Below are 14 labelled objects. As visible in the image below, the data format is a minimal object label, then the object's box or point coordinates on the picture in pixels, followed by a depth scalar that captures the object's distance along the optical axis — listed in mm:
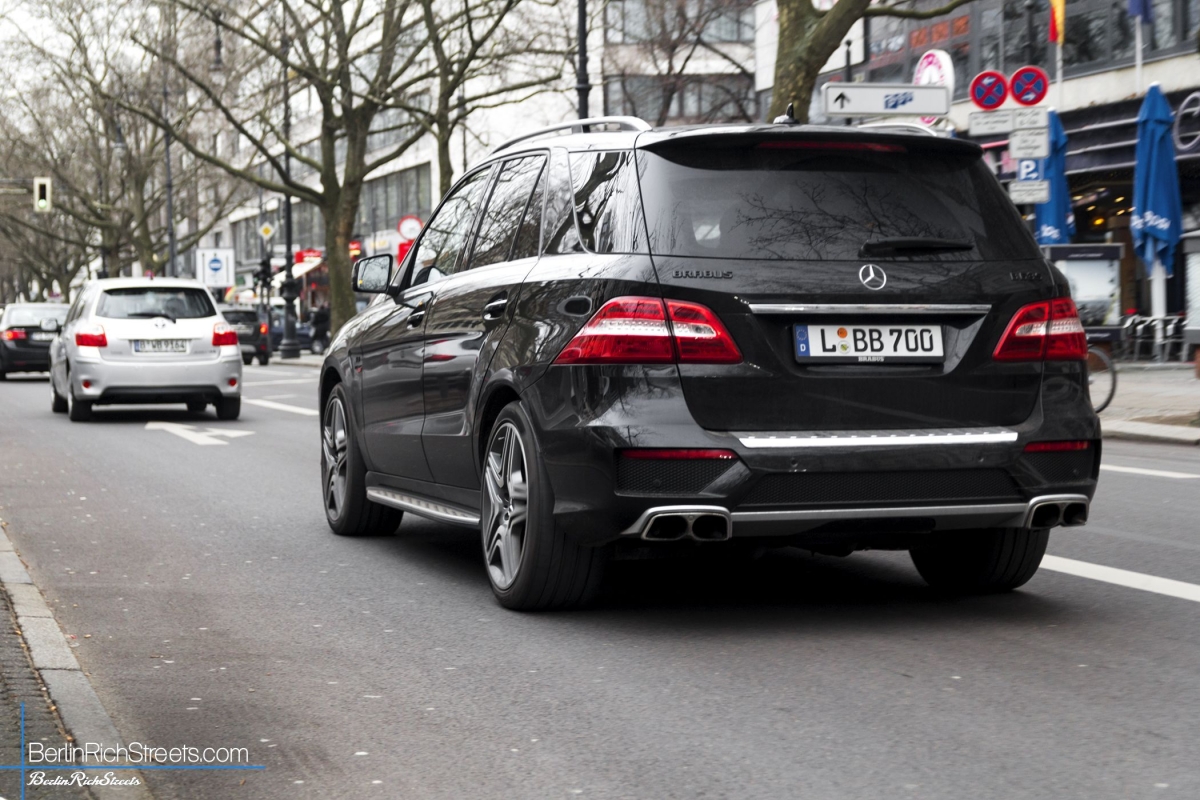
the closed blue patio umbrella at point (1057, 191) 24547
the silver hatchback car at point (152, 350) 18812
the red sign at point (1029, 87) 17062
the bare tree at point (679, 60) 43281
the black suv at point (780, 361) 5621
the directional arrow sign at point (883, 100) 17125
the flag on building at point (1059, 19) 28891
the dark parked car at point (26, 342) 31500
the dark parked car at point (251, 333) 43375
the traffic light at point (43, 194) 50000
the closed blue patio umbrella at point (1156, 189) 23516
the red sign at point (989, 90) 17266
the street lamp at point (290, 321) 47625
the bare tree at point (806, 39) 21062
